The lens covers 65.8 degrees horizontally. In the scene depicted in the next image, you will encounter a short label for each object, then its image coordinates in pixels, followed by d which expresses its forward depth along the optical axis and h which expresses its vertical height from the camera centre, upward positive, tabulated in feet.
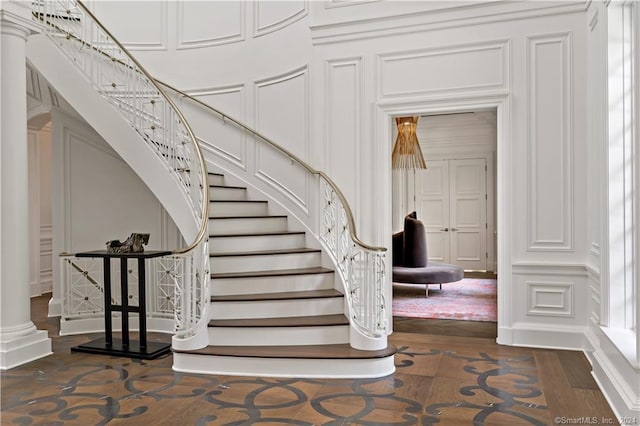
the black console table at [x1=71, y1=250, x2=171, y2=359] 14.24 -3.46
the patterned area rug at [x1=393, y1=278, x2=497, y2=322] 19.76 -4.39
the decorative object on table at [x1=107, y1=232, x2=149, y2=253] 14.87 -1.12
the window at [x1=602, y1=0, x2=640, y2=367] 11.34 +0.67
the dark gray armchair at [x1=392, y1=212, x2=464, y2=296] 23.39 -2.98
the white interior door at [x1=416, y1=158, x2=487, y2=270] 32.96 -0.35
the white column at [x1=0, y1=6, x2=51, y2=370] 13.50 +0.42
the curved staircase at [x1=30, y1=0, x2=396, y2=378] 12.72 -1.77
